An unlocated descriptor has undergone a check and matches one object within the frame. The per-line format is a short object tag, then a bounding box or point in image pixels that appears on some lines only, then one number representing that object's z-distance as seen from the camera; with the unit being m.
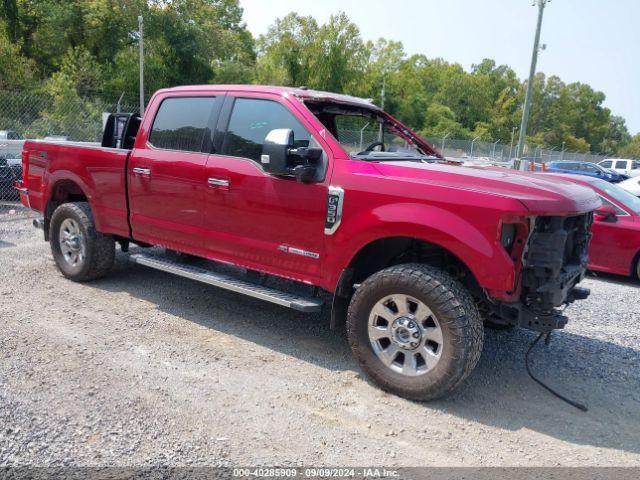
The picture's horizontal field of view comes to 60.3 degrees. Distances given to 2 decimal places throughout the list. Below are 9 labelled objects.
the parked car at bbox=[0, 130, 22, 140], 14.74
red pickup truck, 3.54
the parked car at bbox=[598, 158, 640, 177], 38.56
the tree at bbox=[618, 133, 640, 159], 104.81
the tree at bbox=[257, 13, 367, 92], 56.34
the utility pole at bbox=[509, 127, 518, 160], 34.50
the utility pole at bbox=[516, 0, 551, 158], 20.30
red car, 7.35
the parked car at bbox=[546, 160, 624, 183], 29.14
